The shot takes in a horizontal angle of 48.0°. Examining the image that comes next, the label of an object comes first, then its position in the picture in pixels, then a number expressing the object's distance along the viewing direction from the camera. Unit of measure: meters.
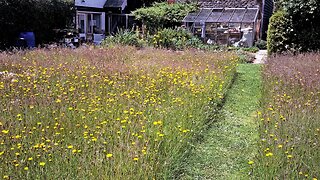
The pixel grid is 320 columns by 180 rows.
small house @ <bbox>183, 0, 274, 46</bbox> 22.12
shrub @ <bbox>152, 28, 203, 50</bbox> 15.63
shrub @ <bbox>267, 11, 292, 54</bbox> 13.13
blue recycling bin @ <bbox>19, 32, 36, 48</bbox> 15.42
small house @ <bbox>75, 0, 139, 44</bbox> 25.73
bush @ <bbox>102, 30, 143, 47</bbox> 14.56
